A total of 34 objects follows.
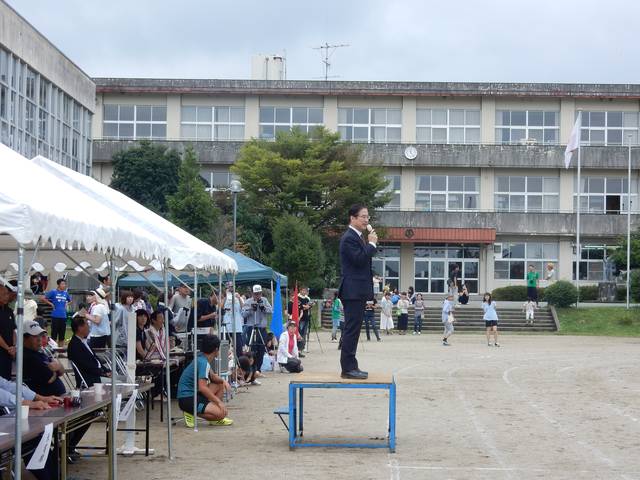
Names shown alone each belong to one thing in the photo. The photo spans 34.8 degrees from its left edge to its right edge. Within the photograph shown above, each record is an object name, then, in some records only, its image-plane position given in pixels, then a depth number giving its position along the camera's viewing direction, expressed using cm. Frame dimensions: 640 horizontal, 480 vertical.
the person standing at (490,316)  3506
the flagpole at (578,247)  5675
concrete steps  4712
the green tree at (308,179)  5462
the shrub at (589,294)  5462
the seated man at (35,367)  1049
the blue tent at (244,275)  2334
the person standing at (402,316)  4431
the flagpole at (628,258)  4991
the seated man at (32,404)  879
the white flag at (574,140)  5356
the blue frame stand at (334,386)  1155
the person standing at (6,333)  1036
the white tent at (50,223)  702
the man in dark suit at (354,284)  1176
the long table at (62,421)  792
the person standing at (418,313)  4397
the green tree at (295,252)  4694
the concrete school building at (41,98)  3045
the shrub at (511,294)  5609
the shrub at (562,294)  4941
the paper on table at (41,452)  776
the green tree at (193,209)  4575
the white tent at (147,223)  1202
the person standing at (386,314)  4294
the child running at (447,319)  3606
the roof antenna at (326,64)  6679
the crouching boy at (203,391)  1365
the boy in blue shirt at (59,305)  2470
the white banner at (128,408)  1048
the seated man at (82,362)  1222
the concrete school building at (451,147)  6169
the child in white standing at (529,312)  4719
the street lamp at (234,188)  3591
